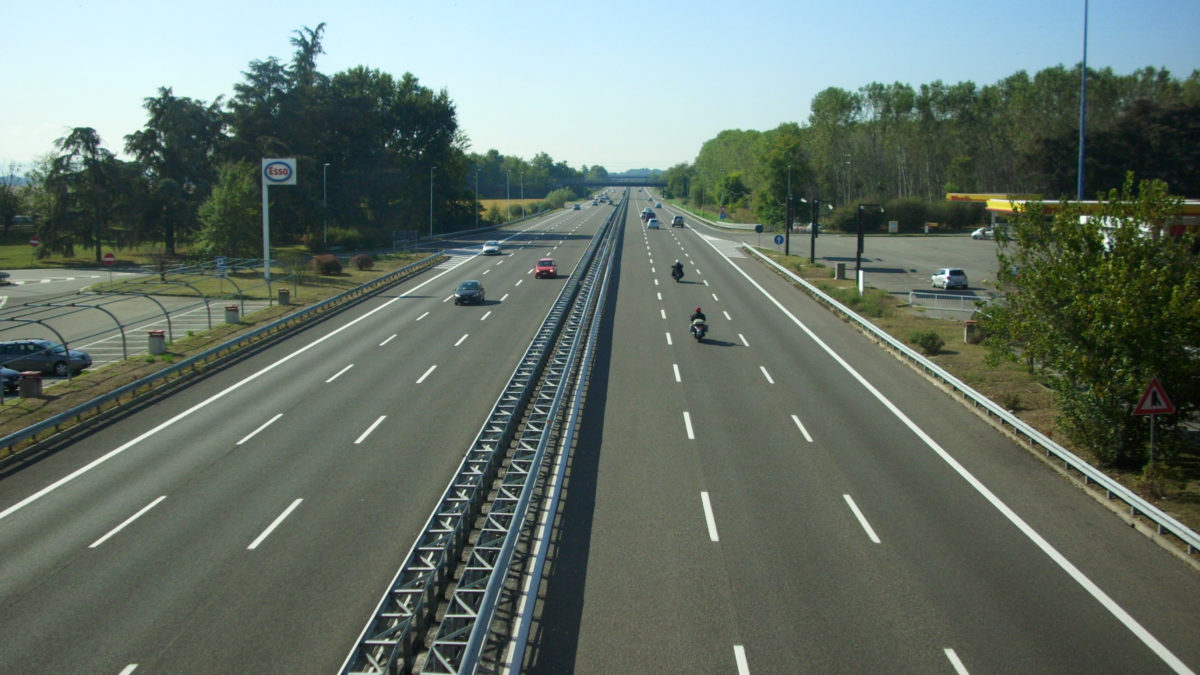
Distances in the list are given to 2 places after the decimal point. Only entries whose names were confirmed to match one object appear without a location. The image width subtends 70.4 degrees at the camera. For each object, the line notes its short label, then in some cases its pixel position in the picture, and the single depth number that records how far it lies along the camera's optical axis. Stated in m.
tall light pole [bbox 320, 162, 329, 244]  86.00
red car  58.62
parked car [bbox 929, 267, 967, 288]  53.97
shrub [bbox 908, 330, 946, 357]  32.53
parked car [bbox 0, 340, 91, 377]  31.41
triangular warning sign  18.20
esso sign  56.94
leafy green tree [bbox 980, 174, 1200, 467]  19.30
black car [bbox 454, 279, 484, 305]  47.38
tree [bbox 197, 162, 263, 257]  63.28
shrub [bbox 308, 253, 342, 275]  60.69
